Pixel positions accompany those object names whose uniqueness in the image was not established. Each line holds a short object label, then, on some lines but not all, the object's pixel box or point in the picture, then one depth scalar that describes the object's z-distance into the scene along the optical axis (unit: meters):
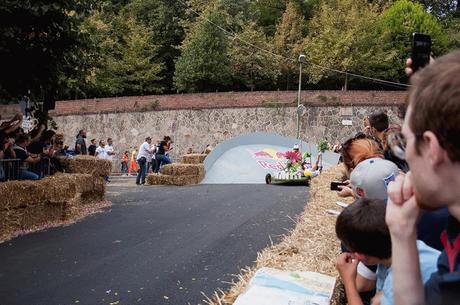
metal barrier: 9.73
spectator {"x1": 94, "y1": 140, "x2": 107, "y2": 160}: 20.77
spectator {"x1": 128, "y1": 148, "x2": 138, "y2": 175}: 31.26
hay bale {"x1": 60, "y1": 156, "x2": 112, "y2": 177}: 13.37
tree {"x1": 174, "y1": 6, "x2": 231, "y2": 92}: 39.84
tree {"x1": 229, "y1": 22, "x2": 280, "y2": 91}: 41.47
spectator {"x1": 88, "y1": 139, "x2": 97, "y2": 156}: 21.05
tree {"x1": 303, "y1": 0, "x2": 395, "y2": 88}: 39.75
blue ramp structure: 24.95
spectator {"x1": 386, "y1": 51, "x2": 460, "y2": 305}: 1.18
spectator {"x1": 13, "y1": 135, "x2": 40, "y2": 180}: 10.48
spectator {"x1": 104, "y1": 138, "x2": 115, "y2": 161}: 21.22
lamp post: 29.61
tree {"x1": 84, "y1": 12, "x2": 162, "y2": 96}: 41.38
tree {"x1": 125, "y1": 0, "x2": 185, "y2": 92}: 46.35
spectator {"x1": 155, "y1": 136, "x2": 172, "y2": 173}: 22.73
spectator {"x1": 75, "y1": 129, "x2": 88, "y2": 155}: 18.59
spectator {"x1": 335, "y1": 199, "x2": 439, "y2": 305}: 2.11
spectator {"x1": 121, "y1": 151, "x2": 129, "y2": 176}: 32.76
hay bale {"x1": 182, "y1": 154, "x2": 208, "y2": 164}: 24.06
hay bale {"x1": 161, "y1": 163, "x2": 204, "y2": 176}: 20.45
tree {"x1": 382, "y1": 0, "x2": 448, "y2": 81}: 41.16
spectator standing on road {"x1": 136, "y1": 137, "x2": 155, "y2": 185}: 20.52
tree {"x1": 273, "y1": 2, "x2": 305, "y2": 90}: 42.03
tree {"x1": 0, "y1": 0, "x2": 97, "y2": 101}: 9.74
